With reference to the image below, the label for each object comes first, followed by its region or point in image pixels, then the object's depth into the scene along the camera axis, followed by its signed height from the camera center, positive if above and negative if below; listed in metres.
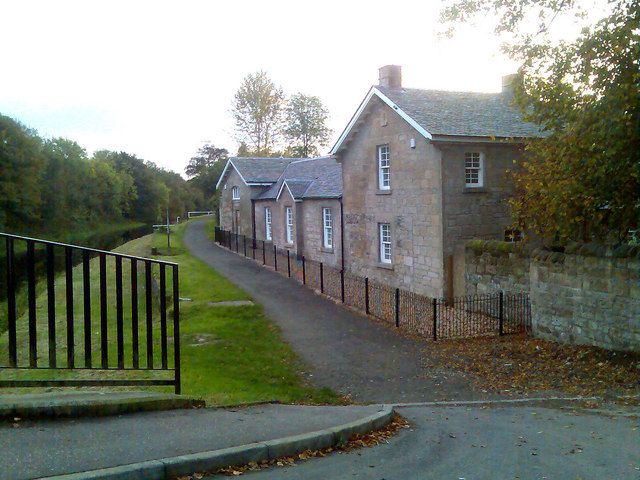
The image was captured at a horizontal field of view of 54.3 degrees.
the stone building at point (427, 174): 20.02 +1.44
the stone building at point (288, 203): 29.66 +0.83
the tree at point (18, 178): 50.06 +3.57
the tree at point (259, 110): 62.94 +11.01
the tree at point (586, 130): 11.73 +1.69
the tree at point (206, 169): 75.59 +6.63
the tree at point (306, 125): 72.12 +10.77
